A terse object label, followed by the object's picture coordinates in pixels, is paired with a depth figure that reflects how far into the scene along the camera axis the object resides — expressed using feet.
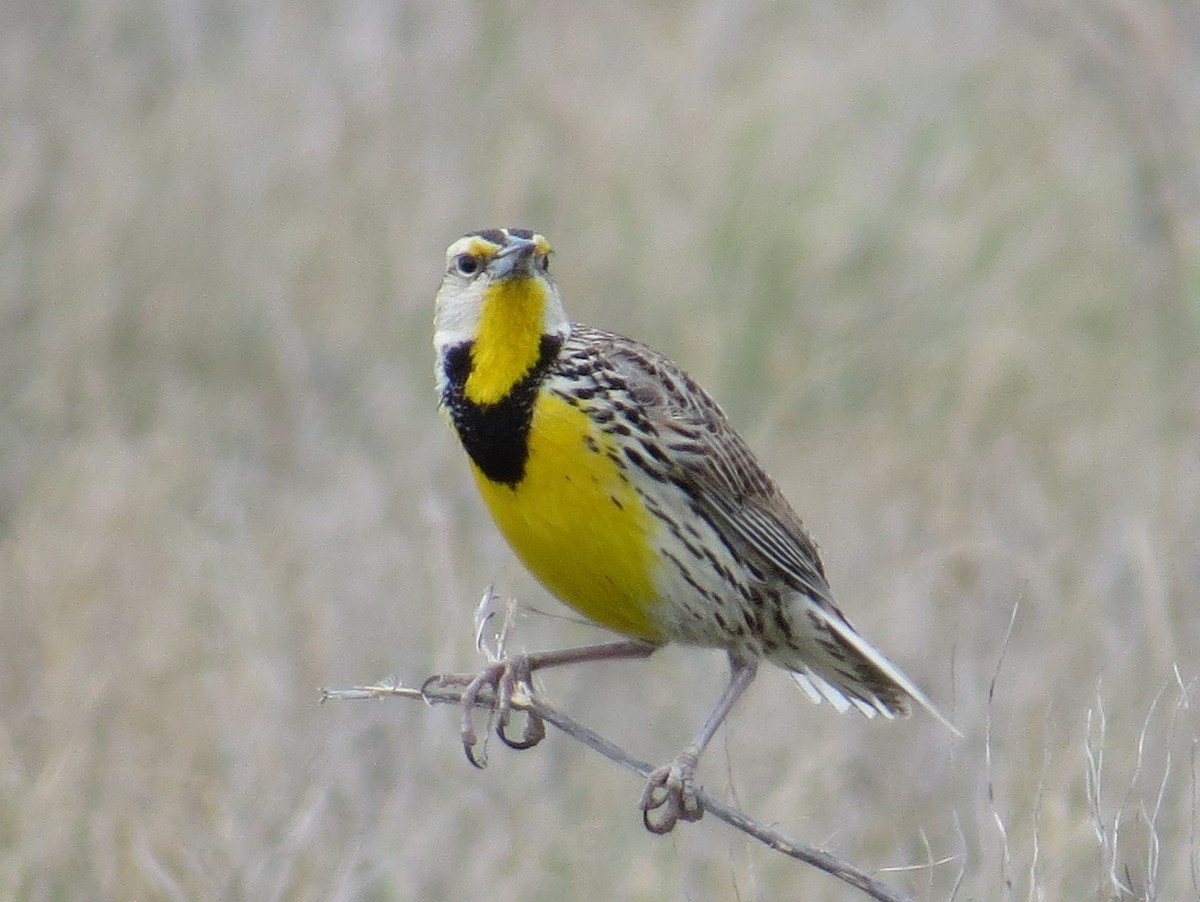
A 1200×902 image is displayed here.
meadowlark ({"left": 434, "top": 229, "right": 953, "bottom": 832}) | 24.14
